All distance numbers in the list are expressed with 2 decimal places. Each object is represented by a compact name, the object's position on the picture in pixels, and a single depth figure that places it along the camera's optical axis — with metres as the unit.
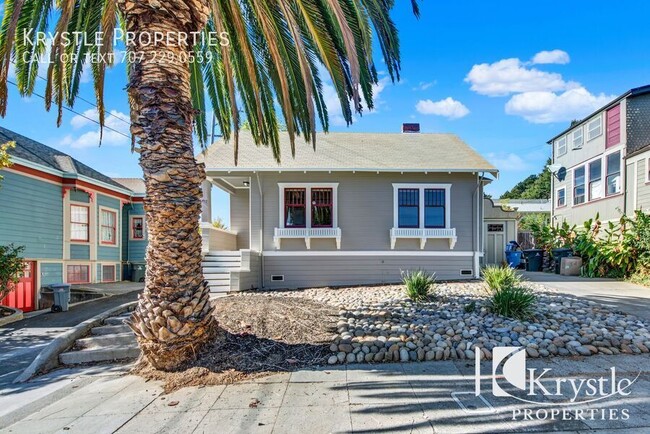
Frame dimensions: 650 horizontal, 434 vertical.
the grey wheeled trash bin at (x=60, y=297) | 10.50
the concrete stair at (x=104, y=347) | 5.40
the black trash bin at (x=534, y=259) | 15.82
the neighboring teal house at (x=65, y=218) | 10.97
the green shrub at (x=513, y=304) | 6.09
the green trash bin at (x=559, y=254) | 14.04
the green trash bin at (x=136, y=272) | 16.58
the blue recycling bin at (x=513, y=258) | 15.81
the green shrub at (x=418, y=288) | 7.52
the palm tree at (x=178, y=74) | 4.53
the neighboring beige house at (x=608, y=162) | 13.43
